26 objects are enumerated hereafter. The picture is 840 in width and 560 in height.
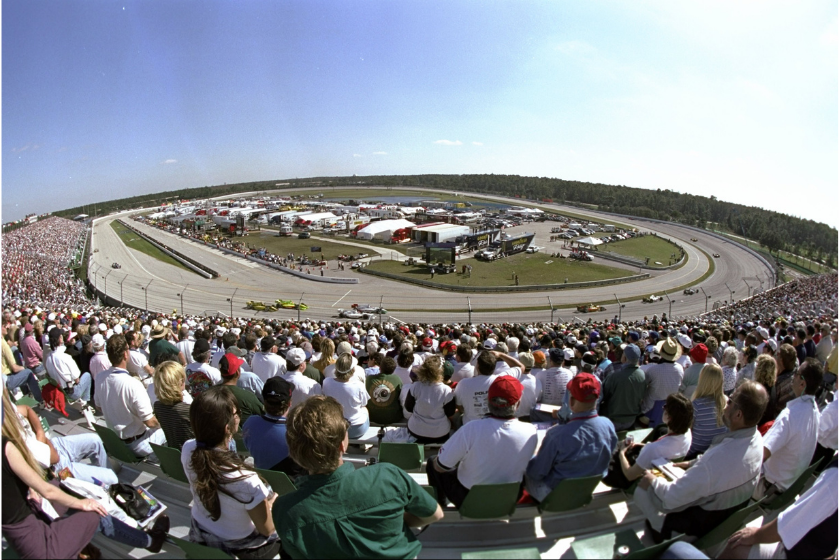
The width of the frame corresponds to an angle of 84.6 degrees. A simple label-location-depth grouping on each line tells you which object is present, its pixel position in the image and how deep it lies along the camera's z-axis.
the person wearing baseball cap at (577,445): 3.52
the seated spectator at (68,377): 6.45
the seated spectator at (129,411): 4.68
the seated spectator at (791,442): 3.66
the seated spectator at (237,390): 5.12
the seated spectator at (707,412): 4.16
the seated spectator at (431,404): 5.06
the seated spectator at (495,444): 3.51
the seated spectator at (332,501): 2.50
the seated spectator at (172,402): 4.42
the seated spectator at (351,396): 5.31
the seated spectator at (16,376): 5.91
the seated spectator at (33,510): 2.62
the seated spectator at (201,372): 5.74
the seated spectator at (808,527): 2.79
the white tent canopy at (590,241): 57.78
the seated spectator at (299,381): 5.92
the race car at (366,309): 31.55
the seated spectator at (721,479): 3.15
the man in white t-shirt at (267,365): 7.43
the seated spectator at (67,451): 3.22
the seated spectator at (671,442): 3.62
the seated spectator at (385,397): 6.00
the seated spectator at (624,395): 5.47
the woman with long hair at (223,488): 2.88
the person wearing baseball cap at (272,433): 3.89
